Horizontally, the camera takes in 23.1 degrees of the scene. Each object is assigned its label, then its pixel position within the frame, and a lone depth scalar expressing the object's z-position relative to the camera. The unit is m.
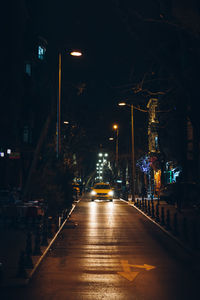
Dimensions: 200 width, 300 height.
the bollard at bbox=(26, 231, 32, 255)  10.71
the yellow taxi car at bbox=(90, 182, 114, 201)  46.84
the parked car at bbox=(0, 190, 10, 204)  24.52
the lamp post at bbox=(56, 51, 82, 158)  27.00
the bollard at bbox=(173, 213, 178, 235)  17.62
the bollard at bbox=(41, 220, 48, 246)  14.36
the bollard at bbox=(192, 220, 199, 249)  13.84
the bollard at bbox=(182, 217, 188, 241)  15.63
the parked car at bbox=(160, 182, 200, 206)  35.03
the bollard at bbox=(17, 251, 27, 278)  9.27
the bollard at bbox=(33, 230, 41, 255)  12.32
